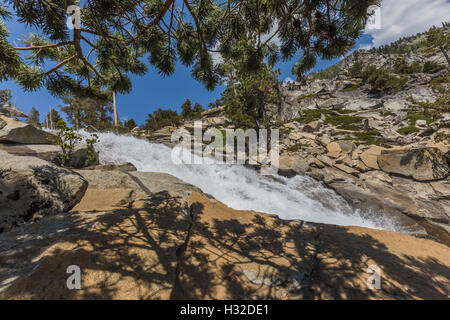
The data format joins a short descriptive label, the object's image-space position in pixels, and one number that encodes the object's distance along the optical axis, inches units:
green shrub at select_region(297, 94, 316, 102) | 1524.1
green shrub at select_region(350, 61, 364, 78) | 1842.3
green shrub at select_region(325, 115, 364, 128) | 948.6
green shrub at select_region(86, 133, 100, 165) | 249.3
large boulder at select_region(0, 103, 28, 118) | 1067.6
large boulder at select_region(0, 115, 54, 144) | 329.1
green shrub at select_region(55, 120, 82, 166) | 223.2
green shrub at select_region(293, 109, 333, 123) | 1054.3
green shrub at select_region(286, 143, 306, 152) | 631.2
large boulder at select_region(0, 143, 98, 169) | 301.3
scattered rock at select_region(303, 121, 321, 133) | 848.6
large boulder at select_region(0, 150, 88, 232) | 120.2
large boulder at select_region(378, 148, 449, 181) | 372.2
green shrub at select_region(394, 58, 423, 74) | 1438.2
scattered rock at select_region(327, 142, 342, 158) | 542.9
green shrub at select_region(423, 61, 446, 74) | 1347.2
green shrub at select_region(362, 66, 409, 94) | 1213.6
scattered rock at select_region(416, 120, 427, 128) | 706.2
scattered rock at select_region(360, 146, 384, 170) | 450.5
